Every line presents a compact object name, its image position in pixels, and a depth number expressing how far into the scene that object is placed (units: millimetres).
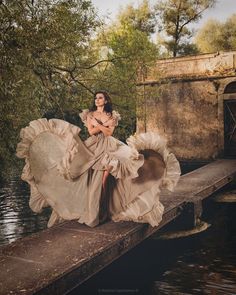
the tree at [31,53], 7145
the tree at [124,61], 12219
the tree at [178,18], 28422
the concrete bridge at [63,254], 4082
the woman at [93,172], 5359
